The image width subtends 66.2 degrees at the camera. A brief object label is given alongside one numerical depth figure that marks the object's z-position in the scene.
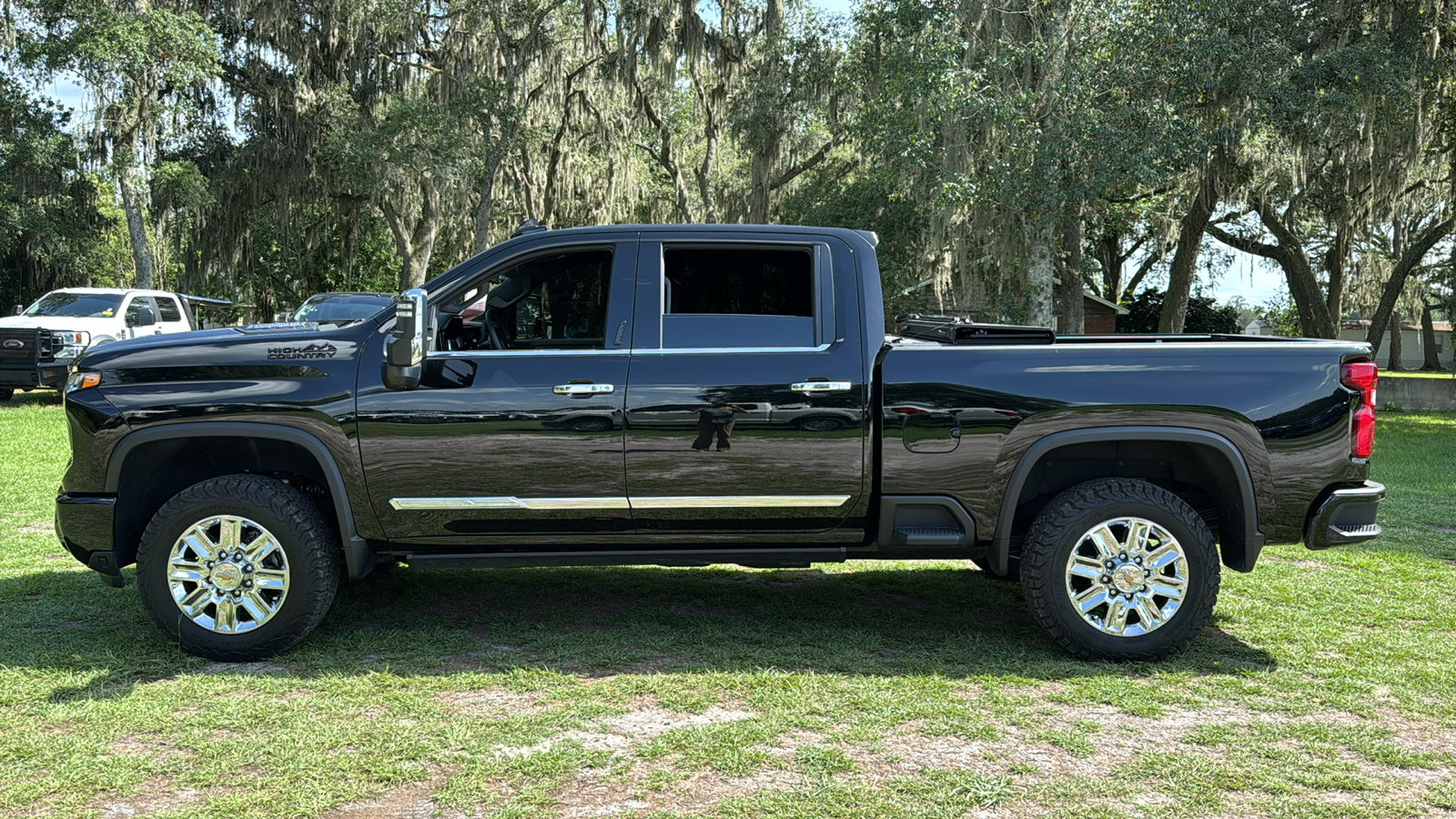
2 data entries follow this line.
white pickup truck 16.44
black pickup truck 4.85
